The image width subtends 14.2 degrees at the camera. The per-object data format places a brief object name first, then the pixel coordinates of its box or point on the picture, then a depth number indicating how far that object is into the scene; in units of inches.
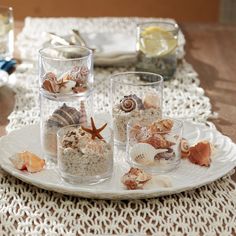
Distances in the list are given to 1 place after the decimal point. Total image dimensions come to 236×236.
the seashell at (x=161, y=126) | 59.6
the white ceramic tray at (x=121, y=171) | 55.9
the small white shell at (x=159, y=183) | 57.0
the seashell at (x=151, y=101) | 65.3
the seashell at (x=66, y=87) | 63.6
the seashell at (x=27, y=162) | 59.1
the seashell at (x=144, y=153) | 58.6
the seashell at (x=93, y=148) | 56.5
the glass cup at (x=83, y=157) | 56.6
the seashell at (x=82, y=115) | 61.9
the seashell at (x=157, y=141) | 58.6
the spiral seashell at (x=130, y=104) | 64.5
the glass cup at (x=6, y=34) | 85.7
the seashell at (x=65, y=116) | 61.4
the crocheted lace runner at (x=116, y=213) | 53.7
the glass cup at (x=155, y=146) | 58.6
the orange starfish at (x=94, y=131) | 57.7
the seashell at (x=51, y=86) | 63.4
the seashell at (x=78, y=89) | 63.9
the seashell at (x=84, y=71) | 64.8
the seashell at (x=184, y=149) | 61.1
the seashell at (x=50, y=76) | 63.5
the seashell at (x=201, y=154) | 60.4
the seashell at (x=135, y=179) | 56.5
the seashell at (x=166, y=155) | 58.9
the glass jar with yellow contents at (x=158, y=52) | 81.7
